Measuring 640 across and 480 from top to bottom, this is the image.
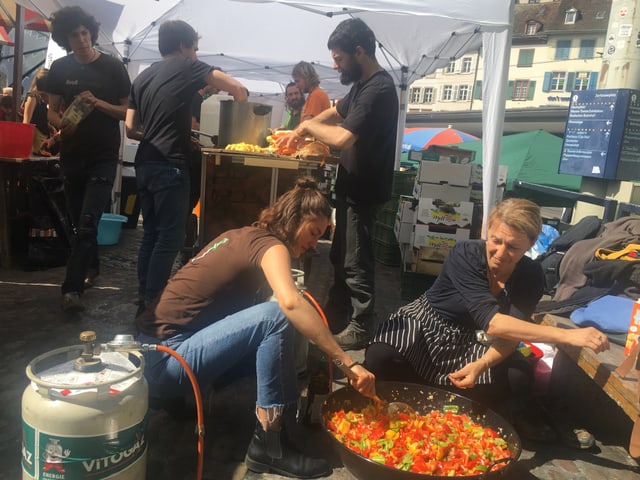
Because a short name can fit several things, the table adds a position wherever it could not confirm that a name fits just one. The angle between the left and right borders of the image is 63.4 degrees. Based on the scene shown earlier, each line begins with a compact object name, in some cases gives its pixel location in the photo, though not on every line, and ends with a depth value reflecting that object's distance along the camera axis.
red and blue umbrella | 16.17
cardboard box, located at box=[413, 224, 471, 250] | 5.28
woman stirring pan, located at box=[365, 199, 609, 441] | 2.50
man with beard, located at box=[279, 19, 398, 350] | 3.43
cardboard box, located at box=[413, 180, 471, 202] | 5.48
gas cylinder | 1.61
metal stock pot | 4.37
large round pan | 1.93
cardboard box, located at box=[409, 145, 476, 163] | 6.18
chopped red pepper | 2.06
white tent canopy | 4.20
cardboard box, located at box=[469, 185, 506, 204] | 5.81
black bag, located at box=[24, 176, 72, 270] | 4.90
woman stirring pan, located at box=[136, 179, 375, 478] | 2.10
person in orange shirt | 5.65
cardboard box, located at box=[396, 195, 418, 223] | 5.93
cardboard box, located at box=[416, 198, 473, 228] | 5.33
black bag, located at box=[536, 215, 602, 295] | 4.22
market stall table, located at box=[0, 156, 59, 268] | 4.83
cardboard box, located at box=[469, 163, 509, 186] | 5.58
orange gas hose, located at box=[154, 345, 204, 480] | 1.87
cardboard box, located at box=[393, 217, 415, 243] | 5.96
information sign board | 5.14
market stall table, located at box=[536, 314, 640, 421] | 2.09
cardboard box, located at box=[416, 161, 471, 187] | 5.50
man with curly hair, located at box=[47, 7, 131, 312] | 3.76
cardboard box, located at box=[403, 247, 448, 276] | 5.20
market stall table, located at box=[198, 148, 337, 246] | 4.55
